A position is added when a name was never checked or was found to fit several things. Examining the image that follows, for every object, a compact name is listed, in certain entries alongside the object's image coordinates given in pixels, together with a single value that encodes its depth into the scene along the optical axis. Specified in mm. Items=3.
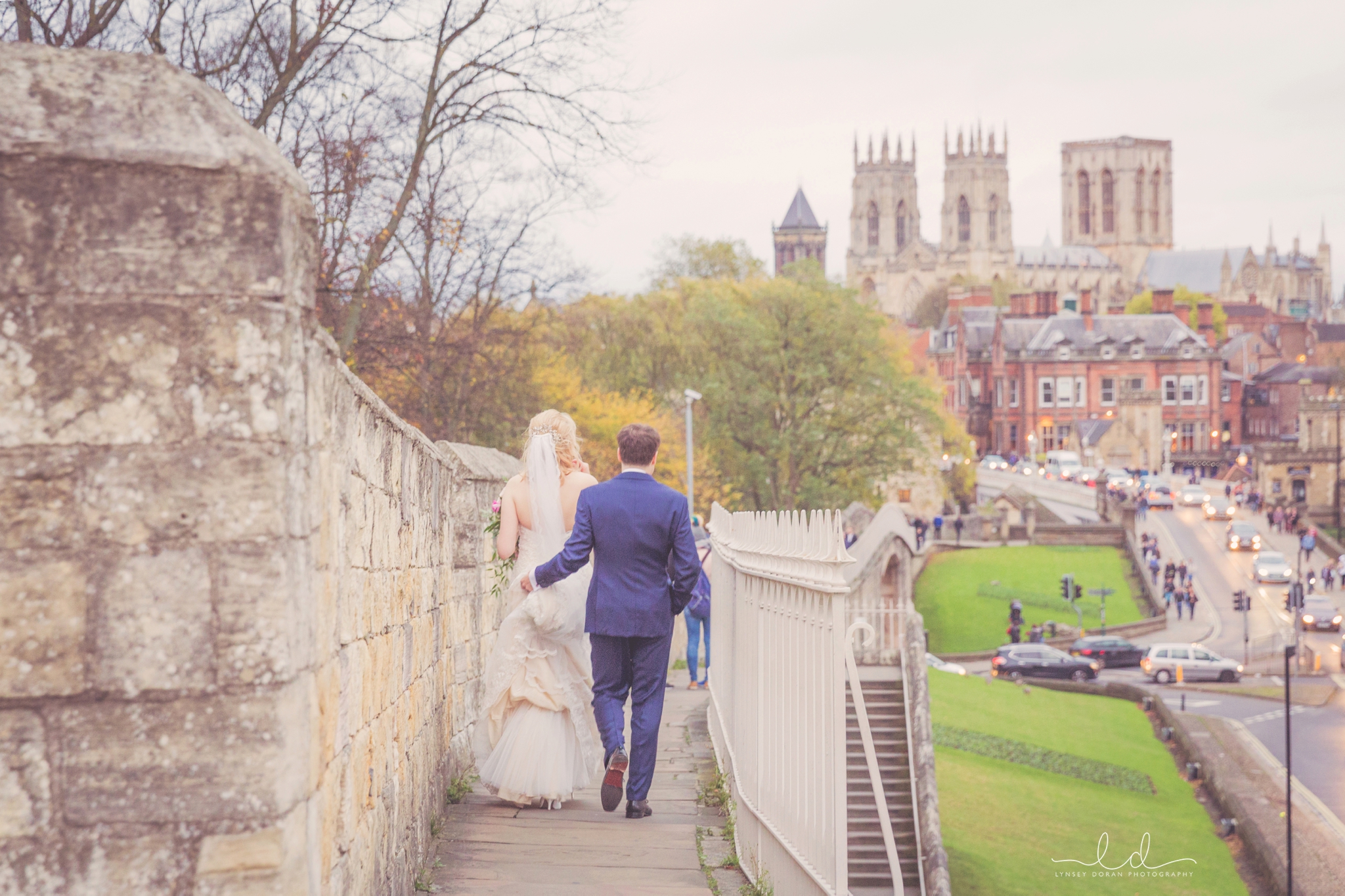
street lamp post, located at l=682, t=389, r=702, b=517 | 37656
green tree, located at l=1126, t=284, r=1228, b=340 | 137125
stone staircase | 23078
